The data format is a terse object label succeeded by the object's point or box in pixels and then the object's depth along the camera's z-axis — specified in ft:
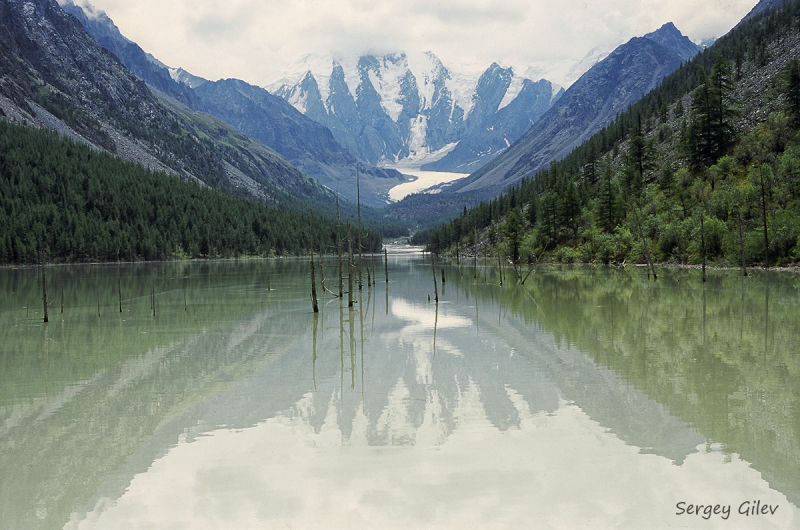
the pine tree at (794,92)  277.03
